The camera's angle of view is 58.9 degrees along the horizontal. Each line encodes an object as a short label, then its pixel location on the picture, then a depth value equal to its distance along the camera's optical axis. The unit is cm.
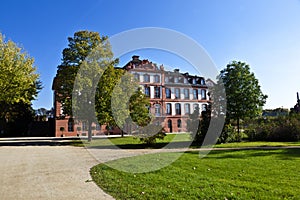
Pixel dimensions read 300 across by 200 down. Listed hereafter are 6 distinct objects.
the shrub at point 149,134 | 1922
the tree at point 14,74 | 2336
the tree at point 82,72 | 2323
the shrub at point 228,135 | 2159
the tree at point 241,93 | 2675
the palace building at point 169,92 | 4866
